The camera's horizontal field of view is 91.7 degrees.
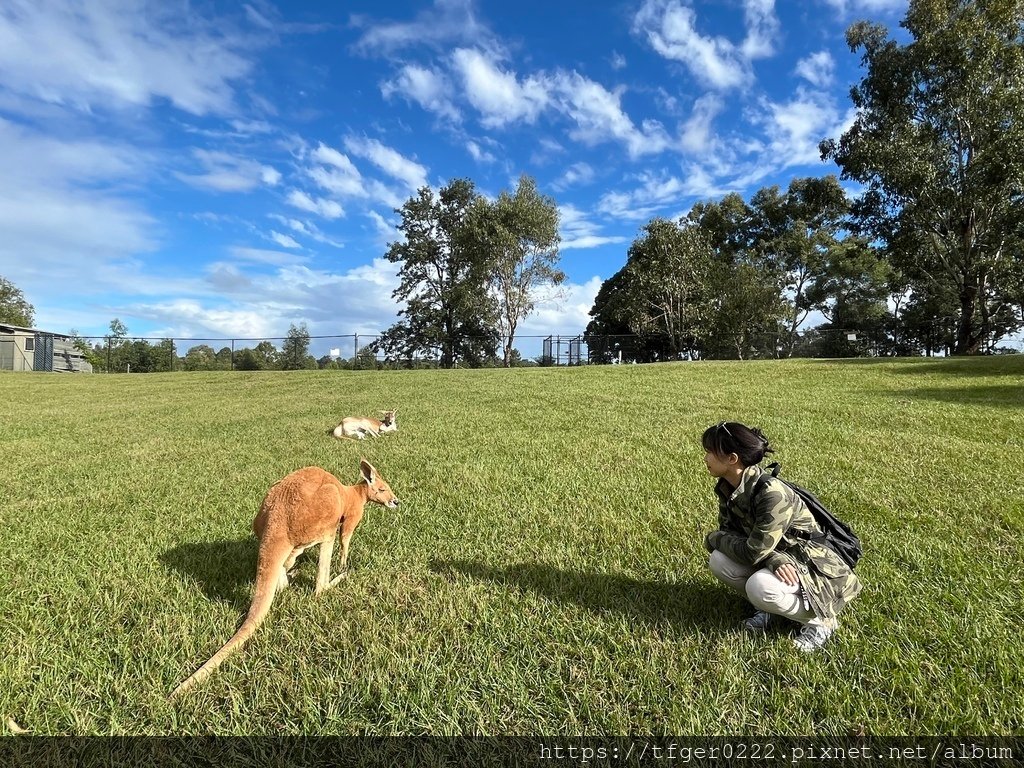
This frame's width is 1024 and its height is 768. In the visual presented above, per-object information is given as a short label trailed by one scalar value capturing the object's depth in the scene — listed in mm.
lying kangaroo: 8375
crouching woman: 2451
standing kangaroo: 2543
